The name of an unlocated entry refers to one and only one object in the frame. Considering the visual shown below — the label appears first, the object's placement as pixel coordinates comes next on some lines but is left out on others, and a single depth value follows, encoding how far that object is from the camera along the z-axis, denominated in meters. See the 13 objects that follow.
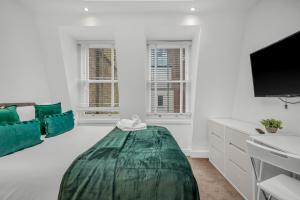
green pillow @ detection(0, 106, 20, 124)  1.50
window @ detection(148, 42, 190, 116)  3.29
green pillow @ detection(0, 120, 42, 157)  1.29
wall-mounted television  1.48
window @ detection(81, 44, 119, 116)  3.37
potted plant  1.64
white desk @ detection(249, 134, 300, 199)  1.03
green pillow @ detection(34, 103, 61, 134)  2.04
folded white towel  2.23
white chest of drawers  1.83
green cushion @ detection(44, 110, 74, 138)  1.95
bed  0.96
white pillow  1.83
